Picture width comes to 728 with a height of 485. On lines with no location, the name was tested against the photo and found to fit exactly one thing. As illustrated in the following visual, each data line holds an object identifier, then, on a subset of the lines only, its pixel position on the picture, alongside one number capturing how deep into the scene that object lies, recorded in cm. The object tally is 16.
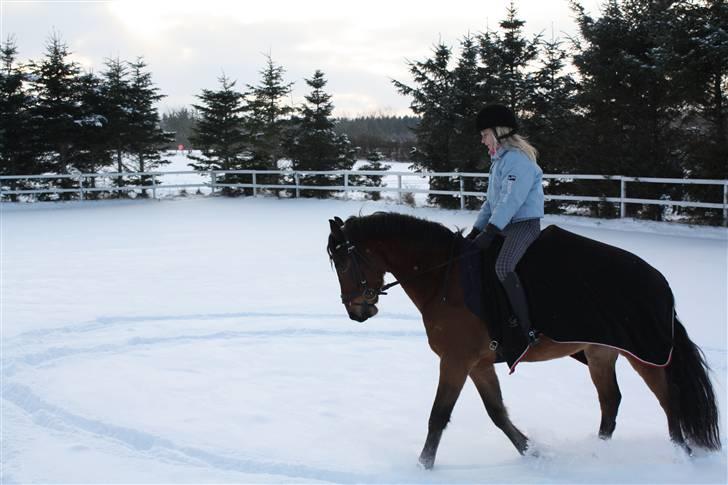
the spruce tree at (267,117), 2631
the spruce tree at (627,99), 1473
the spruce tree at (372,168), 2585
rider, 405
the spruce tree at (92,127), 2486
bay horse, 410
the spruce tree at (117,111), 2569
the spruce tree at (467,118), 1878
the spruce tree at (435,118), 1958
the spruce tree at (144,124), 2664
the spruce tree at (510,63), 1853
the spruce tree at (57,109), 2445
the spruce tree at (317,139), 2483
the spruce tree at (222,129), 2688
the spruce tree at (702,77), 1302
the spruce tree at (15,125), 2438
